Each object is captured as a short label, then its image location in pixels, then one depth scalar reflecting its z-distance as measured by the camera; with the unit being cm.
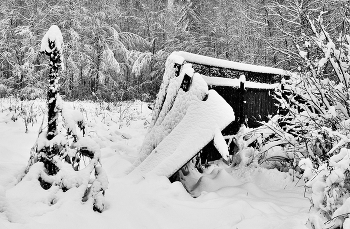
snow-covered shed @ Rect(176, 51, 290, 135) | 440
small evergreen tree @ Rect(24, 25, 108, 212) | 263
